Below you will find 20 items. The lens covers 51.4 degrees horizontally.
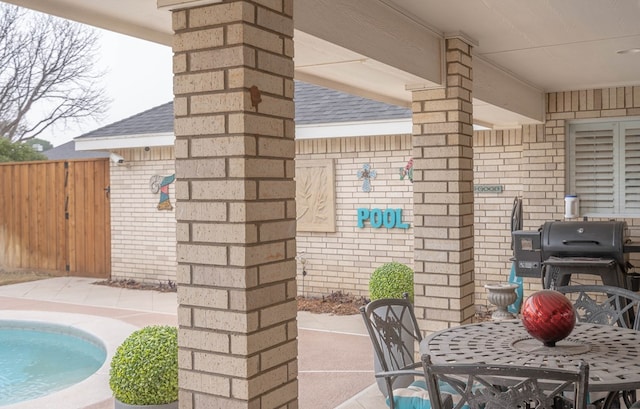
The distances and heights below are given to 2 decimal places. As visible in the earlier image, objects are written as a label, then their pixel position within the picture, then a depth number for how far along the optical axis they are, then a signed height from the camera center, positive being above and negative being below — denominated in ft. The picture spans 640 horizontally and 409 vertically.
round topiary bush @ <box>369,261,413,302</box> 18.62 -2.53
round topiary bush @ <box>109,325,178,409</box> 11.55 -3.20
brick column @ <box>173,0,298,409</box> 8.64 -0.15
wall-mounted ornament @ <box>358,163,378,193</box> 29.50 +0.74
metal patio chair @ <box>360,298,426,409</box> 10.10 -2.48
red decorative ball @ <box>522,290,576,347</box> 9.36 -1.78
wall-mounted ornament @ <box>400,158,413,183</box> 28.66 +0.92
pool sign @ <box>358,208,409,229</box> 28.91 -1.12
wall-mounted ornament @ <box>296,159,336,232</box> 30.30 -0.10
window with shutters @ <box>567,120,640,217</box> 25.20 +0.96
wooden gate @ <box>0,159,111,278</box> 37.78 -1.35
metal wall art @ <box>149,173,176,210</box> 35.04 +0.24
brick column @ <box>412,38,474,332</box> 15.58 -0.14
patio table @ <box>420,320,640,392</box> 8.44 -2.33
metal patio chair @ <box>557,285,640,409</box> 12.90 -2.28
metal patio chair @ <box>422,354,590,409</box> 6.84 -2.06
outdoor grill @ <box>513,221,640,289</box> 20.04 -1.86
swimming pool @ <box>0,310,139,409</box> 16.48 -5.12
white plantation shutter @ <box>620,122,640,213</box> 25.09 +0.89
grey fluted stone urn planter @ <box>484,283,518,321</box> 18.29 -2.91
